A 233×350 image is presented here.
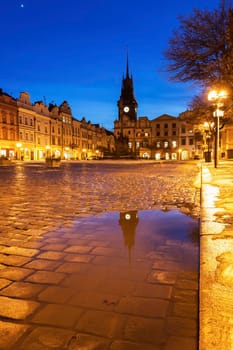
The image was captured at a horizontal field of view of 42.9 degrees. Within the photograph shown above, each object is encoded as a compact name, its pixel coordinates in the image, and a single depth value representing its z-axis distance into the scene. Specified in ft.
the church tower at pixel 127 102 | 348.51
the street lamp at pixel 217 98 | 59.00
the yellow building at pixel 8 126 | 160.56
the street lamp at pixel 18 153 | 173.23
